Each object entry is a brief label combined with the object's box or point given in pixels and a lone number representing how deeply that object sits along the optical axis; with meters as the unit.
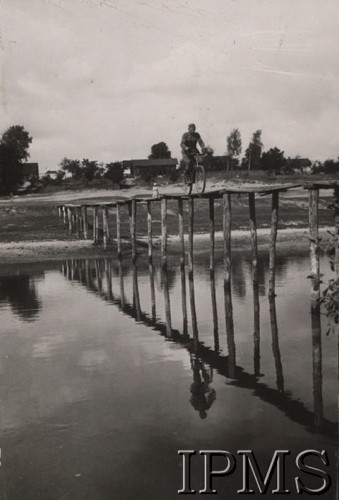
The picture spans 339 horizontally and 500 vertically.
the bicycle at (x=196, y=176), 17.58
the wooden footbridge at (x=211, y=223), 12.50
